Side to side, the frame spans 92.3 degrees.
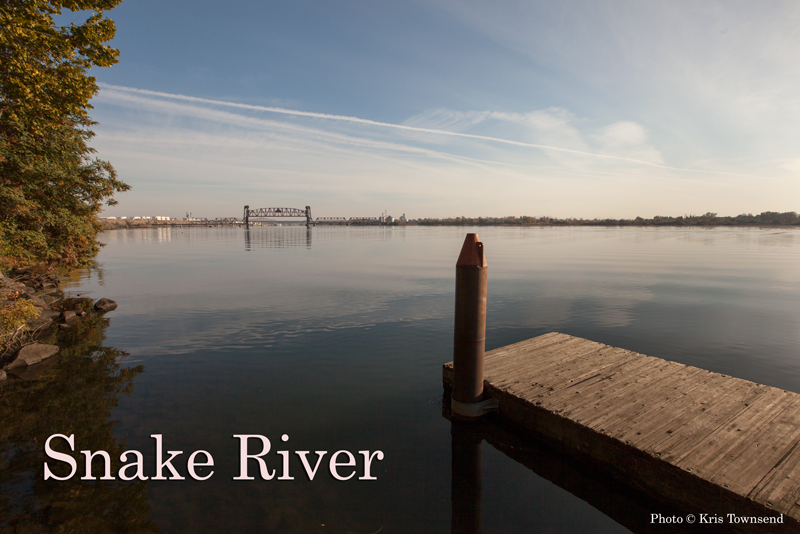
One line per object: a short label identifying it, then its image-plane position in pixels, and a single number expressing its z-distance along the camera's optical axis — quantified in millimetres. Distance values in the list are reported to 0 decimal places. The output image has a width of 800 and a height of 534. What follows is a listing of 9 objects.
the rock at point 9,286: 11866
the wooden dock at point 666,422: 4434
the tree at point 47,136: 11289
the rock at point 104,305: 16430
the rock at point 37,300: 15057
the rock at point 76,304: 16112
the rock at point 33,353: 10008
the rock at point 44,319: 13040
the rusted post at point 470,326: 6734
